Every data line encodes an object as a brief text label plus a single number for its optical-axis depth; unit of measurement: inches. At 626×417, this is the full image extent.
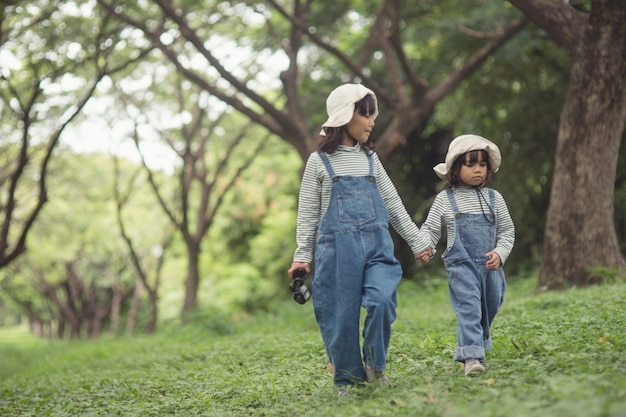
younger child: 198.2
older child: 186.1
